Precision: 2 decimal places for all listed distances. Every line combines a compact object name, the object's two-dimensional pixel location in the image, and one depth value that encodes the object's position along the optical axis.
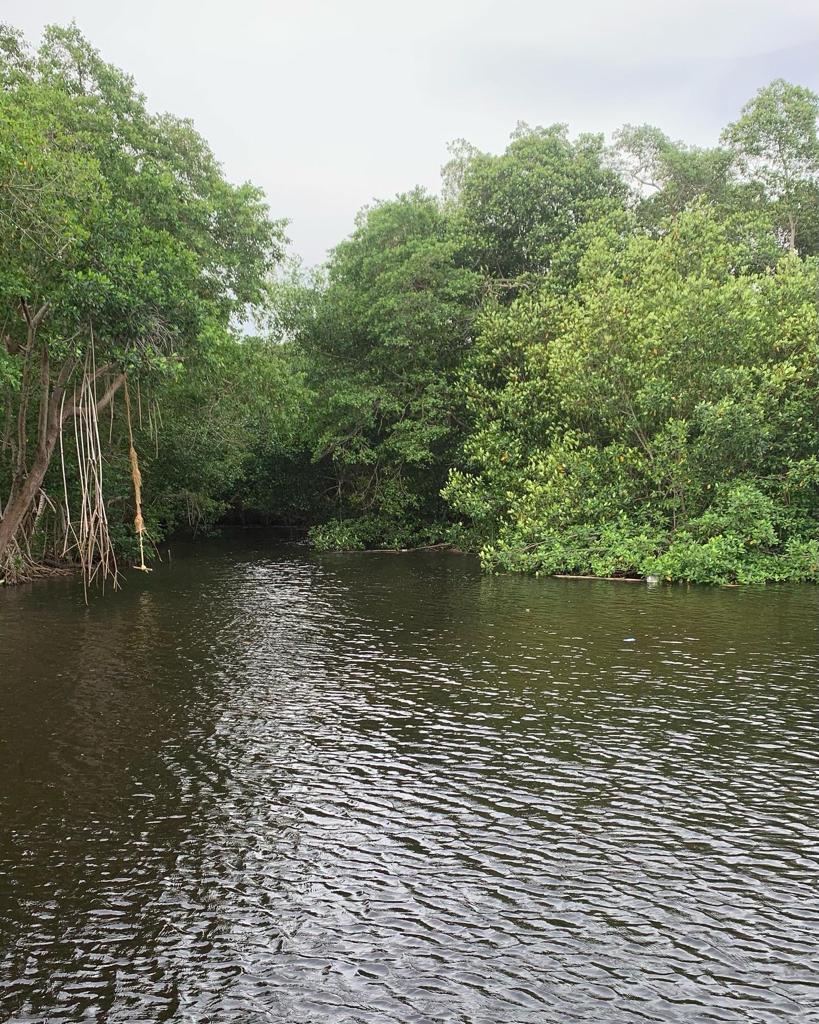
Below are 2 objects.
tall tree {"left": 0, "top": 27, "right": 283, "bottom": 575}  18.56
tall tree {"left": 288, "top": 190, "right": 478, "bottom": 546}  34.78
